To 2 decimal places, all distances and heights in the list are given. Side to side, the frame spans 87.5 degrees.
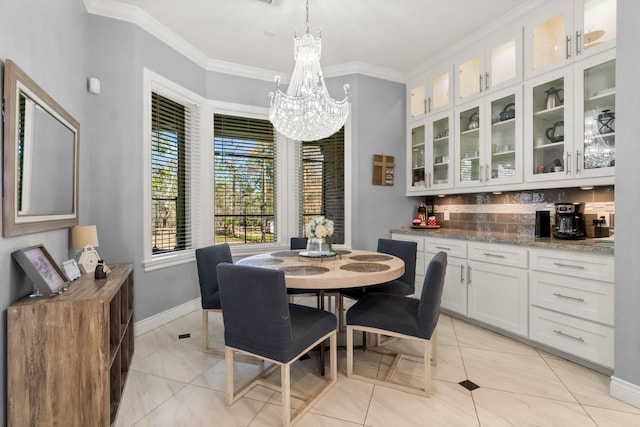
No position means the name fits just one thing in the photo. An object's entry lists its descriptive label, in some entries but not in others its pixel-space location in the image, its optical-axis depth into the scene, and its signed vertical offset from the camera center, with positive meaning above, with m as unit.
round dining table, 1.98 -0.37
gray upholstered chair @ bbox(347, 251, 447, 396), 2.01 -0.66
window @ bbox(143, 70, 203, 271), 3.14 +0.41
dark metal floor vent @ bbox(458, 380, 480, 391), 2.13 -1.11
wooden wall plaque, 4.13 +0.55
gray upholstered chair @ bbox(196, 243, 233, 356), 2.61 -0.58
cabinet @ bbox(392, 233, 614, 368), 2.27 -0.64
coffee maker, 2.70 -0.07
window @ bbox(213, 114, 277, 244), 4.03 +0.41
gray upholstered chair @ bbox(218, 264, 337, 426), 1.71 -0.62
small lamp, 2.21 -0.22
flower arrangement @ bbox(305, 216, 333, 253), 2.60 -0.12
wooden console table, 1.48 -0.68
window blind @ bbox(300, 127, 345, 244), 4.20 +0.40
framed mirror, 1.51 +0.28
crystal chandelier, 2.65 +0.89
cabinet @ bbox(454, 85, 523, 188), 3.07 +0.74
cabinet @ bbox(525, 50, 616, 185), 2.45 +0.74
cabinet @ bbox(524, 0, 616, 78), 2.46 +1.44
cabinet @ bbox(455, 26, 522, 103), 3.05 +1.48
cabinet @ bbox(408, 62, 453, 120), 3.75 +1.46
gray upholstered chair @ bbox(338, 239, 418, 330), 2.88 -0.60
